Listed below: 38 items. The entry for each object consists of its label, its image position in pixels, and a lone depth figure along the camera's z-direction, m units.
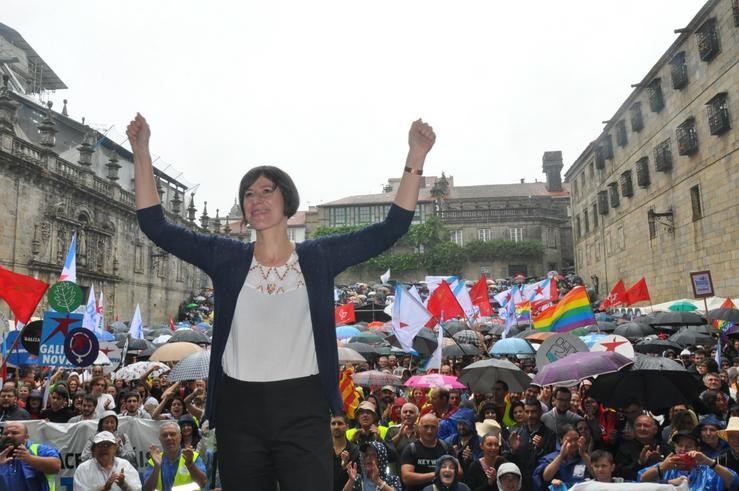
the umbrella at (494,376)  9.71
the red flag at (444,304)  15.27
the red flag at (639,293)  18.64
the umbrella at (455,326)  20.73
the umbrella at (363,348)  14.53
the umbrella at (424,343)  16.83
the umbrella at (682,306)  20.50
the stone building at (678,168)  22.23
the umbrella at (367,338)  18.39
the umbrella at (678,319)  18.09
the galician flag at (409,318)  13.35
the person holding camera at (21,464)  5.89
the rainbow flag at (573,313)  11.84
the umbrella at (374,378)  10.61
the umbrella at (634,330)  17.70
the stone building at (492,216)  63.81
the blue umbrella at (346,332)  17.05
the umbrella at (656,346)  14.55
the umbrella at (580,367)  7.35
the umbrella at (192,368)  8.59
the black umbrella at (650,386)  7.14
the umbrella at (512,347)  13.55
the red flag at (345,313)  18.95
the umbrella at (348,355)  11.09
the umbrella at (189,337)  15.71
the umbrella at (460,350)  15.06
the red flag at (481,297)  18.81
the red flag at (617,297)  19.58
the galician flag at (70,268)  12.09
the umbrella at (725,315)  16.51
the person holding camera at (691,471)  5.47
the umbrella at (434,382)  9.43
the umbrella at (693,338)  15.84
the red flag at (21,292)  8.85
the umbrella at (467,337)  19.16
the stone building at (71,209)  28.33
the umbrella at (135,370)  10.89
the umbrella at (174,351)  11.34
